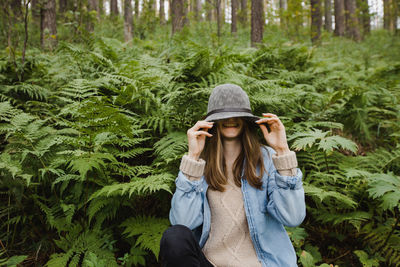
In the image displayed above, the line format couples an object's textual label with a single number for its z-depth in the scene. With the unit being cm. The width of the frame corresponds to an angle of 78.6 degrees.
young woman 189
